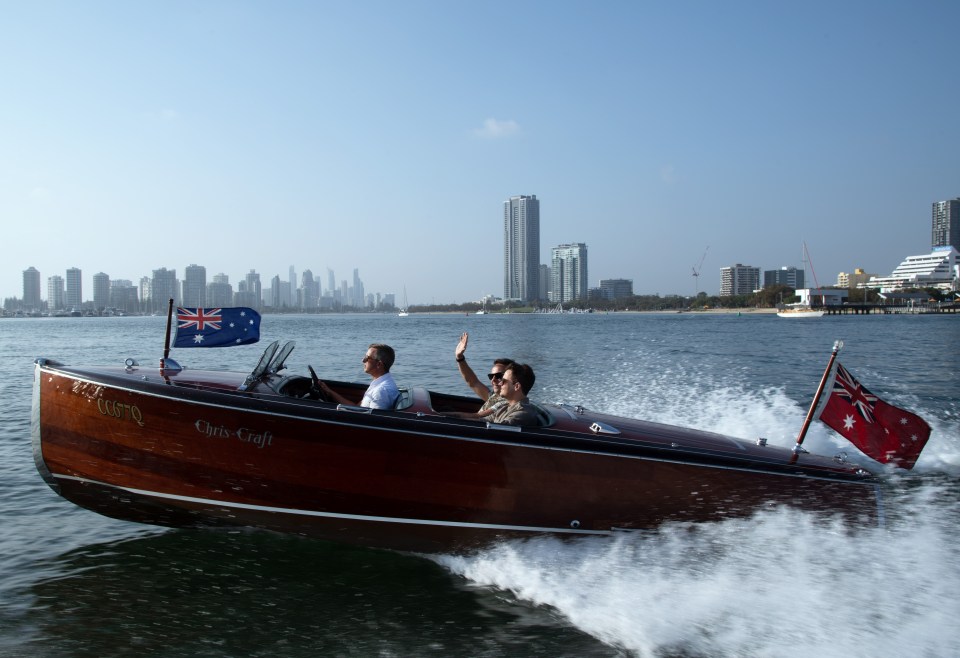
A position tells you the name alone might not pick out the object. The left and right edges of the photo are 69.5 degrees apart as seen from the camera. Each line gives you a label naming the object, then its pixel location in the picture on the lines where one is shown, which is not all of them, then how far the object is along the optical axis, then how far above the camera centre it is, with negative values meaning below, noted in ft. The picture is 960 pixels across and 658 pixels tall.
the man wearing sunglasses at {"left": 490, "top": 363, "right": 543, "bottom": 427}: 17.30 -2.39
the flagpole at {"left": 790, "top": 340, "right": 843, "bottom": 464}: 18.06 -2.62
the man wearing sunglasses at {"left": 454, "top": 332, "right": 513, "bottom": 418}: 19.05 -2.21
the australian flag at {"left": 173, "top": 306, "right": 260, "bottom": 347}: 20.79 -0.52
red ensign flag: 18.08 -3.15
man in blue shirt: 17.78 -1.87
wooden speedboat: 16.43 -3.93
